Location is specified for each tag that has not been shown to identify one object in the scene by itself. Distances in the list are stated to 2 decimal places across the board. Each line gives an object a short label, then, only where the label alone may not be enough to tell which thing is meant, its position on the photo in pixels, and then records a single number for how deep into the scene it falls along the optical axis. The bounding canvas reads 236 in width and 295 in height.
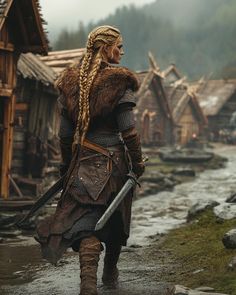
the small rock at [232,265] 6.94
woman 6.53
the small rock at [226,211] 10.87
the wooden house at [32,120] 20.41
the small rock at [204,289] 6.21
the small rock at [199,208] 13.06
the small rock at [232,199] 13.60
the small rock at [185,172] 31.89
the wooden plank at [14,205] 13.37
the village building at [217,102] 67.25
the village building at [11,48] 14.85
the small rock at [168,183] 25.62
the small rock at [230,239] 8.08
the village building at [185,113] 54.89
